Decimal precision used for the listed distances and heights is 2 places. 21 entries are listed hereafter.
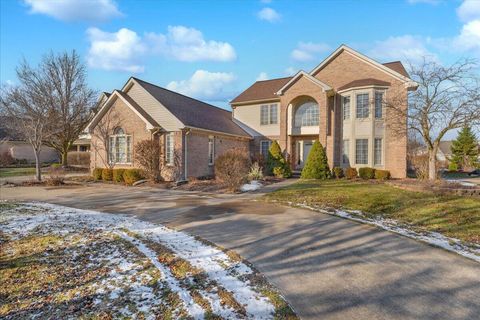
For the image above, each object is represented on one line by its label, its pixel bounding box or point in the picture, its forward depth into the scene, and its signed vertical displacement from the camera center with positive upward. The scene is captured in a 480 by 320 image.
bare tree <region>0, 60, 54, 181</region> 18.20 +3.81
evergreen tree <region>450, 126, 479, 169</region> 33.67 +0.24
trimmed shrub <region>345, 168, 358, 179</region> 19.25 -1.40
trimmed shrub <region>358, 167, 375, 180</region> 18.97 -1.38
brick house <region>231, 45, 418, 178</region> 19.23 +2.93
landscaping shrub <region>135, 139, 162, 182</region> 16.48 -0.19
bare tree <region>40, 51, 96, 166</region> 27.66 +5.21
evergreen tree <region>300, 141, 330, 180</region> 18.56 -0.82
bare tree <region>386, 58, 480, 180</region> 13.90 +2.15
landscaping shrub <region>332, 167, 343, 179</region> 19.66 -1.39
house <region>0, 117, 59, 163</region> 37.28 +0.29
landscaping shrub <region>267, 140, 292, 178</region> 20.00 -0.81
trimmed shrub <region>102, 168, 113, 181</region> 18.67 -1.38
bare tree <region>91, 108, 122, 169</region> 19.25 +1.35
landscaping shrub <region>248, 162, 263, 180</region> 17.46 -1.26
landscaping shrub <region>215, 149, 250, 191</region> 13.51 -0.74
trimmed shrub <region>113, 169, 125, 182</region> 17.94 -1.39
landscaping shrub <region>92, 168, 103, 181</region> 19.20 -1.41
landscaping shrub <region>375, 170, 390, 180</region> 18.70 -1.46
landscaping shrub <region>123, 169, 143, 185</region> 16.84 -1.34
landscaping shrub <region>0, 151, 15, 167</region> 32.62 -0.68
